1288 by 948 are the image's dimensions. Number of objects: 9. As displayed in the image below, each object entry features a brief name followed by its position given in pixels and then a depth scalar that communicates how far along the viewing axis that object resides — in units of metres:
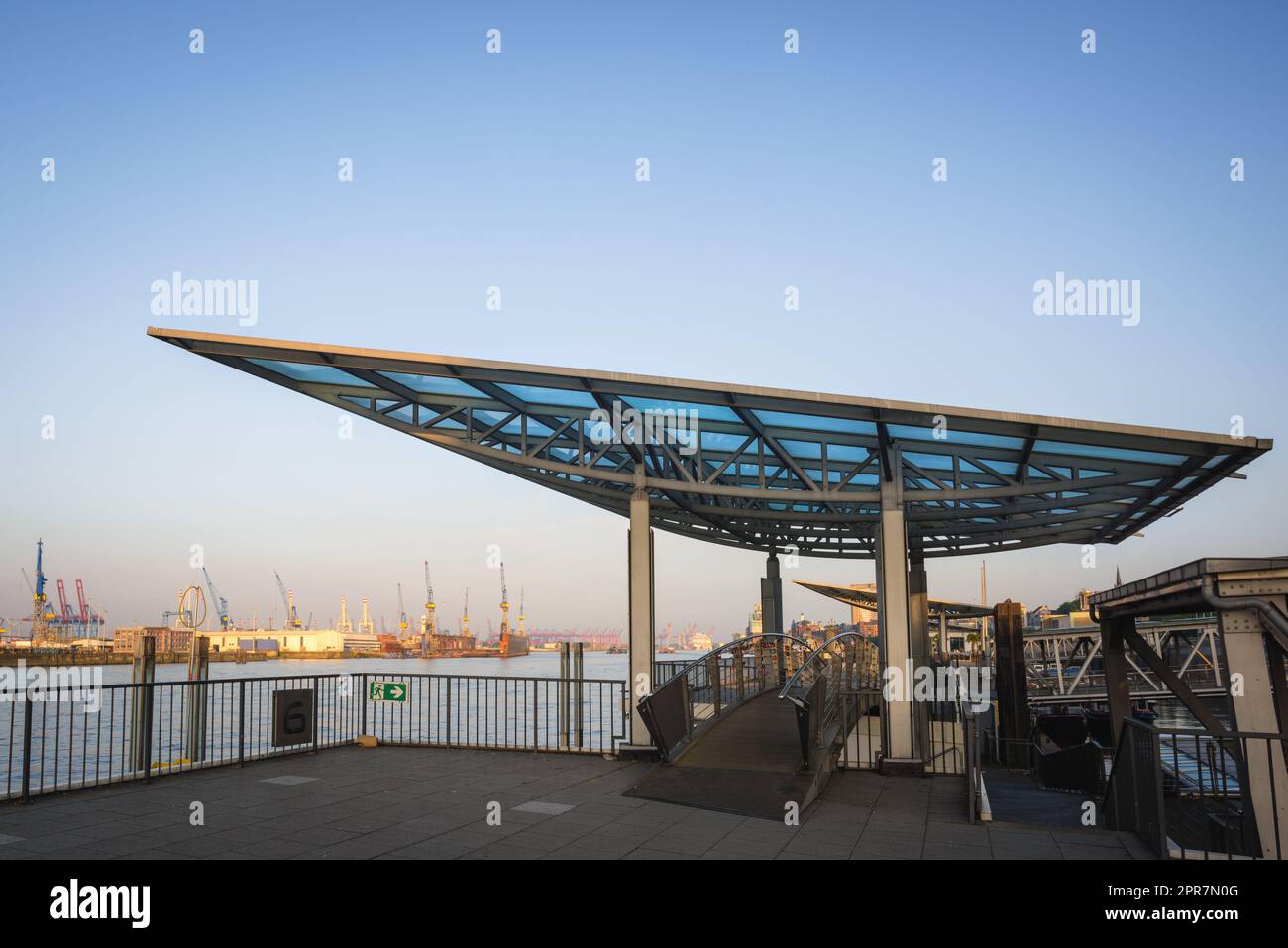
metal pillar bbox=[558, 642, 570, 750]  14.70
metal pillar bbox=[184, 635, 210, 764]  13.02
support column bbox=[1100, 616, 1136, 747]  11.12
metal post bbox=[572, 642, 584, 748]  14.65
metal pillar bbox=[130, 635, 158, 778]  11.63
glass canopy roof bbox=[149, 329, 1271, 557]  11.75
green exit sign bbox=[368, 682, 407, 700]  15.22
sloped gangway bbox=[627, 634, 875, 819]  10.62
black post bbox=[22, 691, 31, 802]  9.67
